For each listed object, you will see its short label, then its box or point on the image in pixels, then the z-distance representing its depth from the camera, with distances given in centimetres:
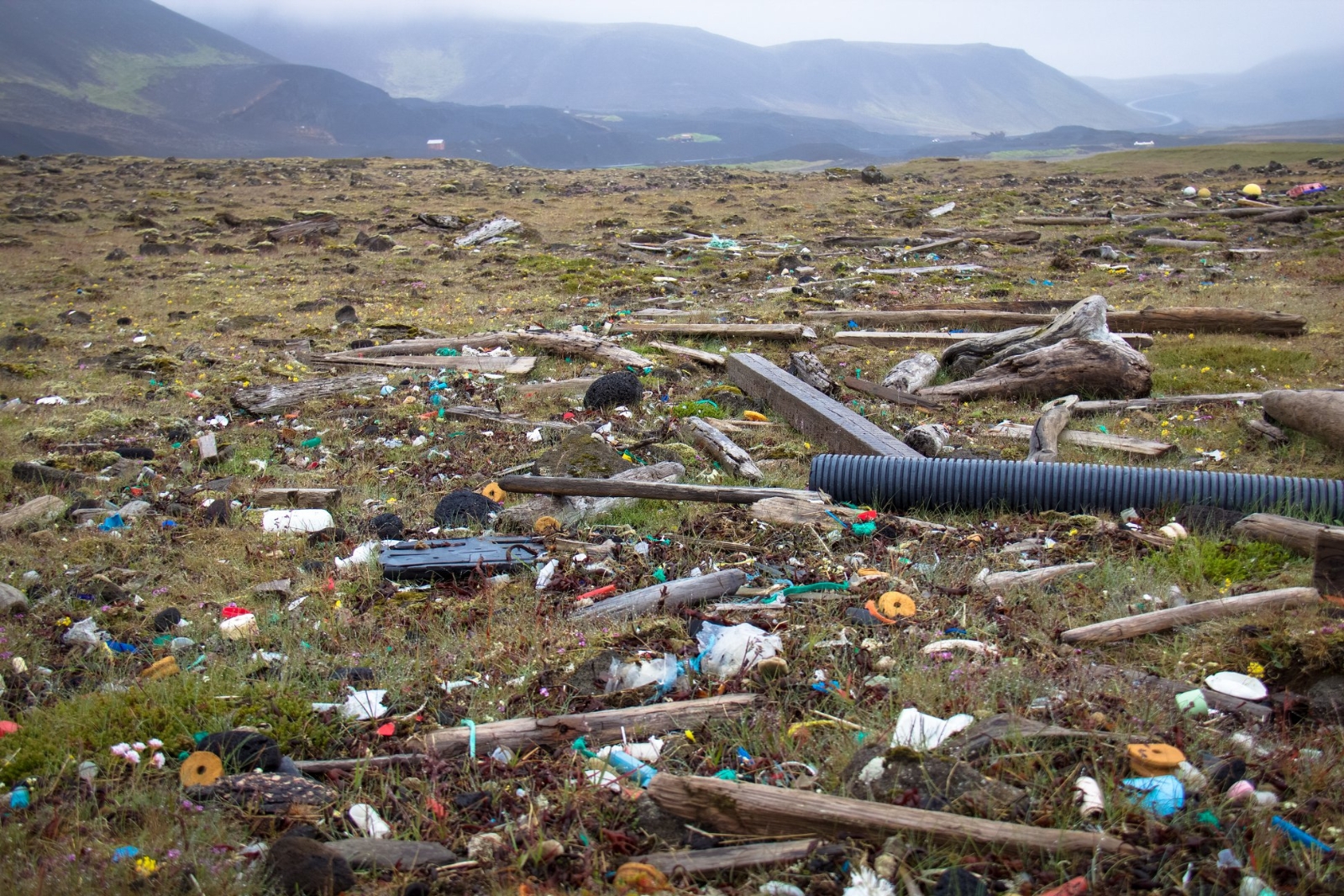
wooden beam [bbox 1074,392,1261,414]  645
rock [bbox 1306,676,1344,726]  254
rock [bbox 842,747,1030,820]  213
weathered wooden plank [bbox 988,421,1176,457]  542
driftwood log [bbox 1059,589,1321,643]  309
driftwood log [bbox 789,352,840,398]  707
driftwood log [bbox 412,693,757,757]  267
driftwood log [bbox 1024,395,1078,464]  537
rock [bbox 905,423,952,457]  555
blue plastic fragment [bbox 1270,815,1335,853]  198
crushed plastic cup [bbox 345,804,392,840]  232
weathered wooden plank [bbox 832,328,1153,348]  868
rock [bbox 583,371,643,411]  688
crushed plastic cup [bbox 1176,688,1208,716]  259
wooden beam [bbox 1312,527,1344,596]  301
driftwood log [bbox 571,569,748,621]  351
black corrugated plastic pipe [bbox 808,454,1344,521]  416
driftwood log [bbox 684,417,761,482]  523
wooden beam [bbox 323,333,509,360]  901
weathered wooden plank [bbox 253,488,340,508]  518
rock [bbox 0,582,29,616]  379
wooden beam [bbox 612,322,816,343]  895
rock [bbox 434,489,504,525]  475
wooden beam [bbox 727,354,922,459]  545
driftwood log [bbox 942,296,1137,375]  699
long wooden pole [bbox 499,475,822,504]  453
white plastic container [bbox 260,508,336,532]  479
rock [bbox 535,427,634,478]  517
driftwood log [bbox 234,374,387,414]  720
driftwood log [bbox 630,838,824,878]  206
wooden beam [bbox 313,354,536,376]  815
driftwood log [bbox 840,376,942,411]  685
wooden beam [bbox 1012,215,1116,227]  1827
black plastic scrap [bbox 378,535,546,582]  406
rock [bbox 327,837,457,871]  217
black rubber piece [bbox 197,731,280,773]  259
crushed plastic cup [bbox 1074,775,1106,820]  211
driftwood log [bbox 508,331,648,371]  830
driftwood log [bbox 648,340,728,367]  816
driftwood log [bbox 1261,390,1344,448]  514
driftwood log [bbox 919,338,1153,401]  670
